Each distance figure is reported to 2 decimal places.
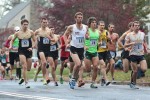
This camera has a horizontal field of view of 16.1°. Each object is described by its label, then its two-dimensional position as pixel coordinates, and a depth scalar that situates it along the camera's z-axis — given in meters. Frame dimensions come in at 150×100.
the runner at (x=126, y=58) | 16.20
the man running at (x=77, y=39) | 14.56
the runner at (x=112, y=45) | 18.33
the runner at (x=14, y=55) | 20.25
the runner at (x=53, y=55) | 16.31
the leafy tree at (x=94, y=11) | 33.66
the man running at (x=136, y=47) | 15.12
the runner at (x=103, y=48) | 16.63
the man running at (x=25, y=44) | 15.43
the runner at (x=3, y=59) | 26.64
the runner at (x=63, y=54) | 19.63
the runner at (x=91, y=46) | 14.88
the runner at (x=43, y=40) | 16.23
